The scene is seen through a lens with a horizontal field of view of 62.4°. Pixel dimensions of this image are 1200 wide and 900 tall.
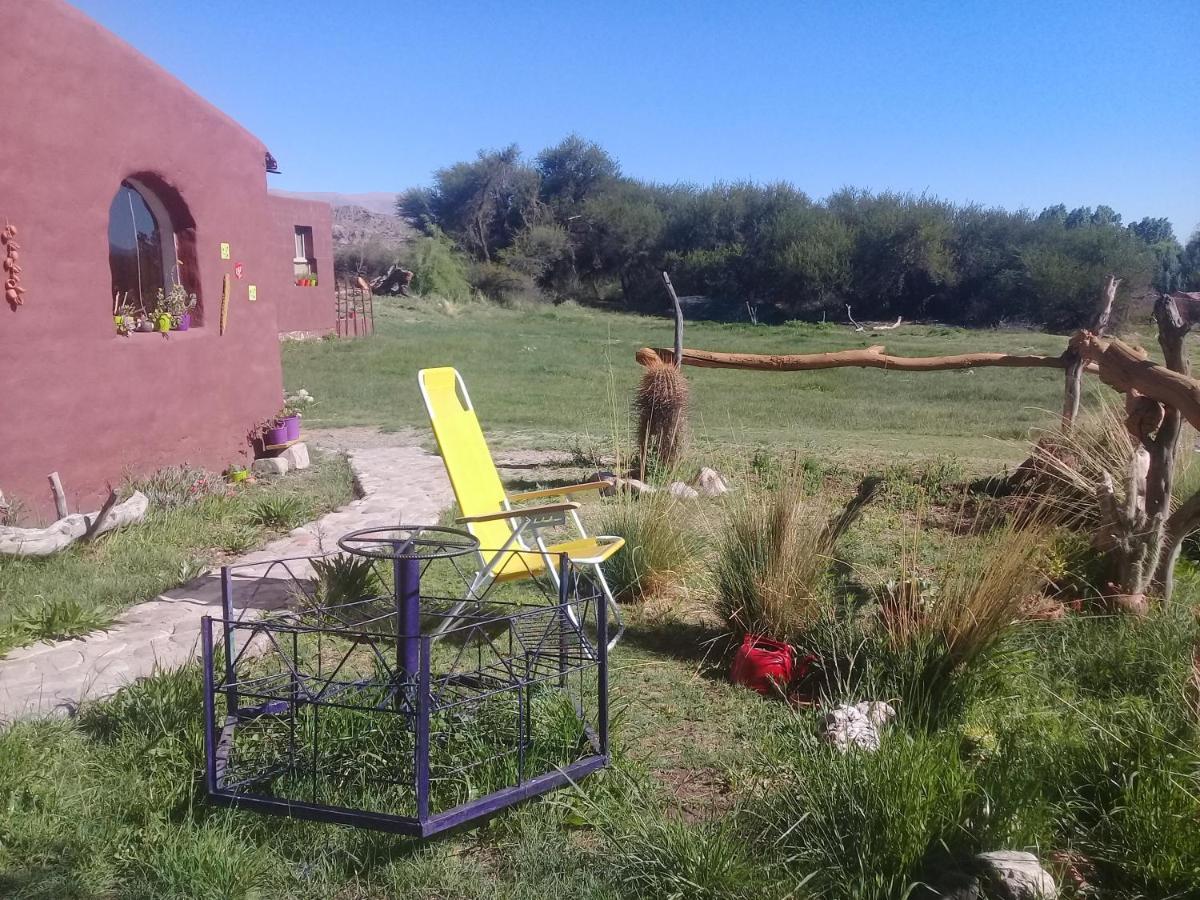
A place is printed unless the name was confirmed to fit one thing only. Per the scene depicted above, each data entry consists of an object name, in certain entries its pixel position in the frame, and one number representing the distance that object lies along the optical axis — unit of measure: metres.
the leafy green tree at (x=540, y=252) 42.38
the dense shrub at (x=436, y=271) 36.34
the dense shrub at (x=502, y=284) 40.12
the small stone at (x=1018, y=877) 2.16
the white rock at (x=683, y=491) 5.74
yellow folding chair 4.05
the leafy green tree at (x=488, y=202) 47.38
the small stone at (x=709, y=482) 6.83
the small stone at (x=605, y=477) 7.46
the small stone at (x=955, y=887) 2.21
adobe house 6.09
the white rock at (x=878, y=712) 3.08
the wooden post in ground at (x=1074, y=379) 6.08
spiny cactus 7.77
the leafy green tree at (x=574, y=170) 49.56
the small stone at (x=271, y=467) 8.62
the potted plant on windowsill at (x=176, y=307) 7.95
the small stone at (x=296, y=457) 8.88
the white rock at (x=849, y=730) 2.76
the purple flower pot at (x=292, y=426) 9.06
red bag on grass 3.71
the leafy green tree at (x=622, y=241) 43.97
